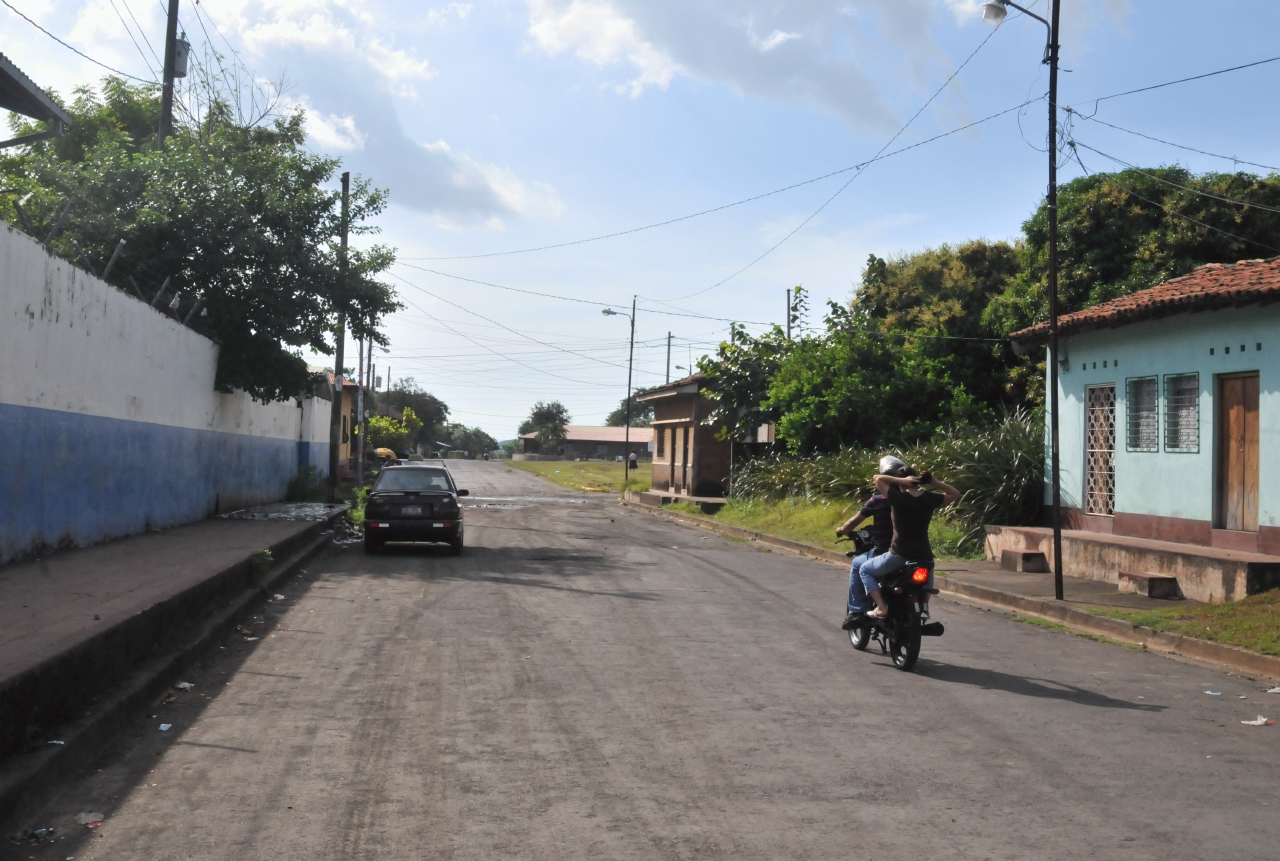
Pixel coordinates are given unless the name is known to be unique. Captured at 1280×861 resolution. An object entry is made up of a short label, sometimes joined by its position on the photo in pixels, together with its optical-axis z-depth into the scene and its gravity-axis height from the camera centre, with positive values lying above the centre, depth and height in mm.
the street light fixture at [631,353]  56312 +6570
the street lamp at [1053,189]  13477 +3901
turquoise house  13695 +1205
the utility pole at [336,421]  30420 +1490
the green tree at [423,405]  122750 +7927
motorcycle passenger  9055 -189
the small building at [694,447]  39888 +1443
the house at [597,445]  134875 +4606
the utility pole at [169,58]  21781 +7939
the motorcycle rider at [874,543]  9728 -428
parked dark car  18328 -599
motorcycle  8953 -961
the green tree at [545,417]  151200 +8864
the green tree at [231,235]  20531 +4377
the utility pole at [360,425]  37562 +1741
